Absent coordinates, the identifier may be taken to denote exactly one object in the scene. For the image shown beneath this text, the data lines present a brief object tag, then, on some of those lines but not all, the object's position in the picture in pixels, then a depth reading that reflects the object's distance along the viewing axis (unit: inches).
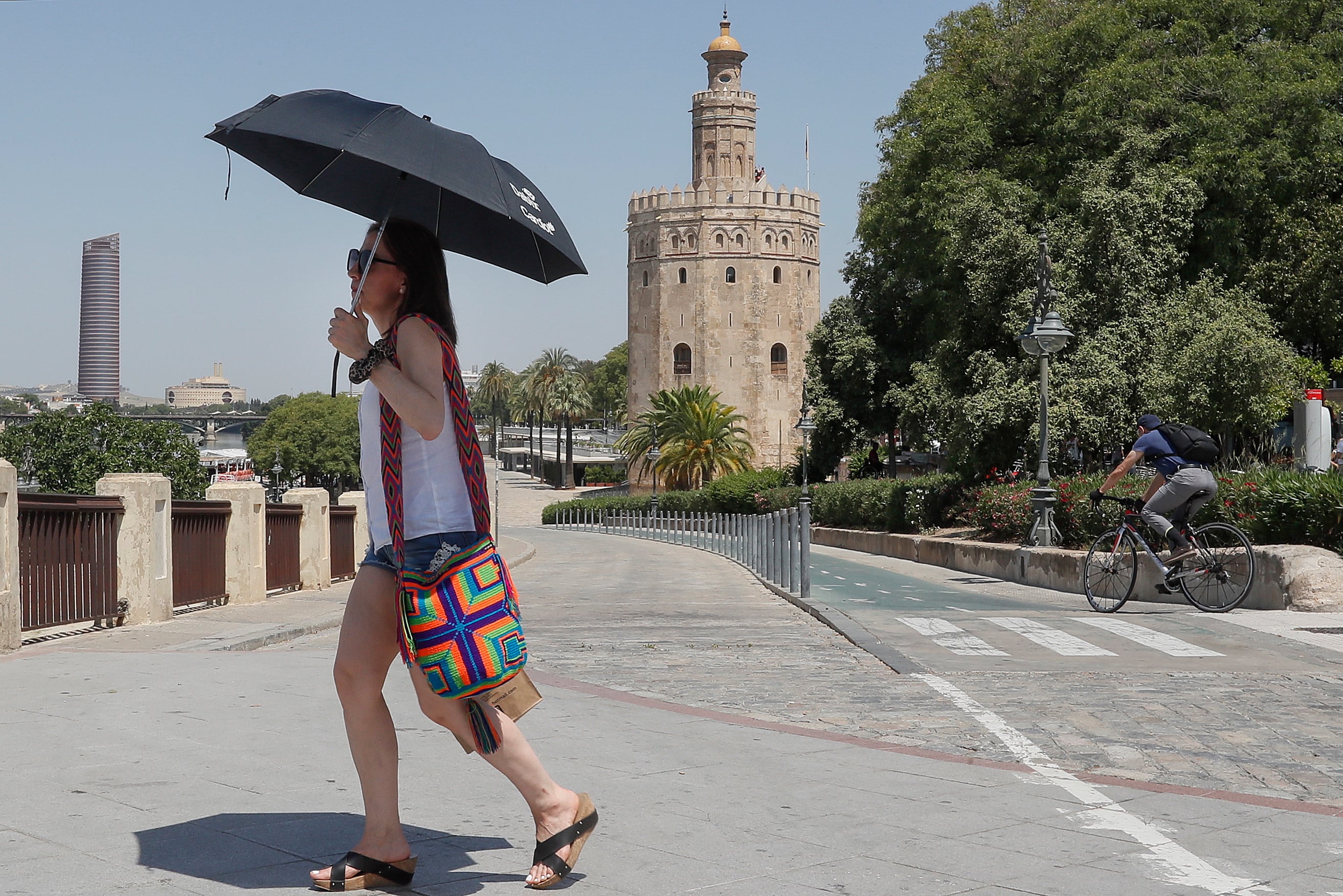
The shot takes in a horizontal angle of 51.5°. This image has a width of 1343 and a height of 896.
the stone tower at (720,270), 3735.2
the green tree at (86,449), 3034.0
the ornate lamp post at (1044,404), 792.9
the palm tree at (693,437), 3100.4
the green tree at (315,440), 4451.3
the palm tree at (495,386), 5812.0
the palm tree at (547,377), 4785.9
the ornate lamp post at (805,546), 611.5
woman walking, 154.1
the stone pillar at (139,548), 471.2
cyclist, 495.2
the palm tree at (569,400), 4677.7
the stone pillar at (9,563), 374.9
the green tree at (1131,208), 1061.8
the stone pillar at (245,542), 596.7
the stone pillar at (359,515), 876.6
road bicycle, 513.3
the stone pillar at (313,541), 735.1
